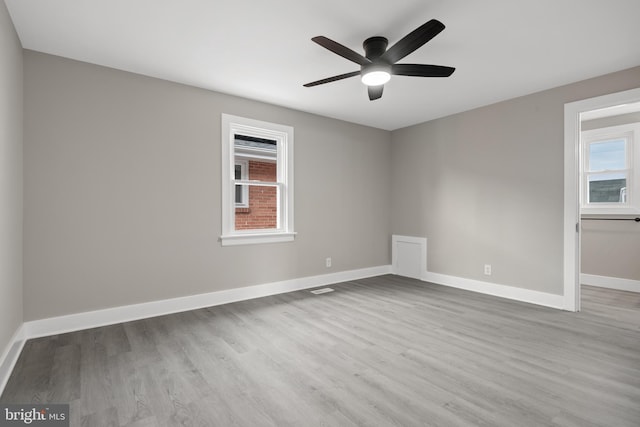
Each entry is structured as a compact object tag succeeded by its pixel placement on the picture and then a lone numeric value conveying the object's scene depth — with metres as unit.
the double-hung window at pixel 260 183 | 3.86
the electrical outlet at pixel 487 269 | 4.31
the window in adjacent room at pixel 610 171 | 4.49
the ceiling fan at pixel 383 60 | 2.22
